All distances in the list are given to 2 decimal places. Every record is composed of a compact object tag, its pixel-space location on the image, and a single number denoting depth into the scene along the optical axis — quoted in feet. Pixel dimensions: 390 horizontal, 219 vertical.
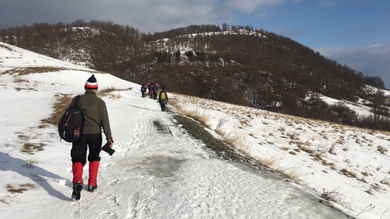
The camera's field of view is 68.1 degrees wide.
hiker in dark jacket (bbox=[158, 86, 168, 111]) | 62.78
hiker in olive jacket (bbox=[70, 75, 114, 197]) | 15.96
